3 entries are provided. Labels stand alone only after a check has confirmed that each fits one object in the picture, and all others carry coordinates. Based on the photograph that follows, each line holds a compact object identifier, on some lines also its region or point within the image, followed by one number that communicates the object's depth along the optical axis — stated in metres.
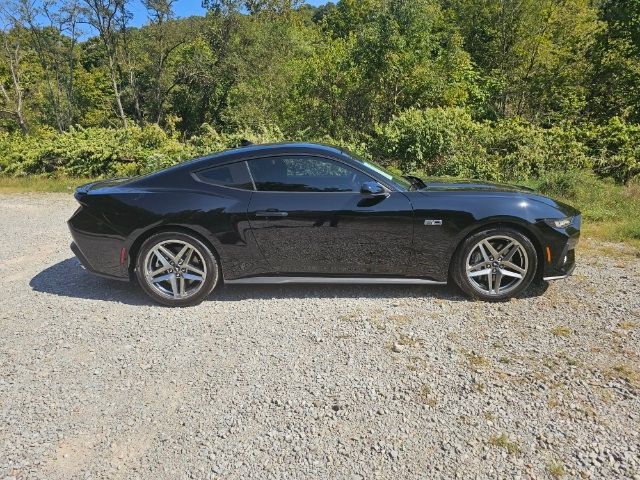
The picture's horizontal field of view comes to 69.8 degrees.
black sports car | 3.92
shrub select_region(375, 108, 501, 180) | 8.67
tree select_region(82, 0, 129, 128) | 29.53
